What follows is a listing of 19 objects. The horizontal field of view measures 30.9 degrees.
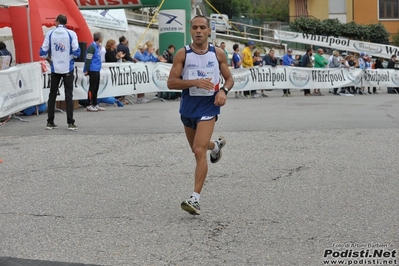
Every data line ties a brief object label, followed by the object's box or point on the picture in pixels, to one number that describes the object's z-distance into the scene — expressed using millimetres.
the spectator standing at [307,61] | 27091
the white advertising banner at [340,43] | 50125
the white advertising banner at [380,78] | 29922
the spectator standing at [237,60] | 24233
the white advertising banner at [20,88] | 13883
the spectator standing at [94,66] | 16844
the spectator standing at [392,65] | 31766
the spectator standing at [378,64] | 33531
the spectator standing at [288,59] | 27241
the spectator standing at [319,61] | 27609
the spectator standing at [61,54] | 12578
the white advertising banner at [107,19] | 30791
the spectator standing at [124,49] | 20562
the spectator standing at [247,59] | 24594
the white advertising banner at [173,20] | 22766
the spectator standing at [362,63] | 29688
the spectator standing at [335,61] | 28481
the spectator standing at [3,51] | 17656
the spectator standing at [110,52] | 19750
